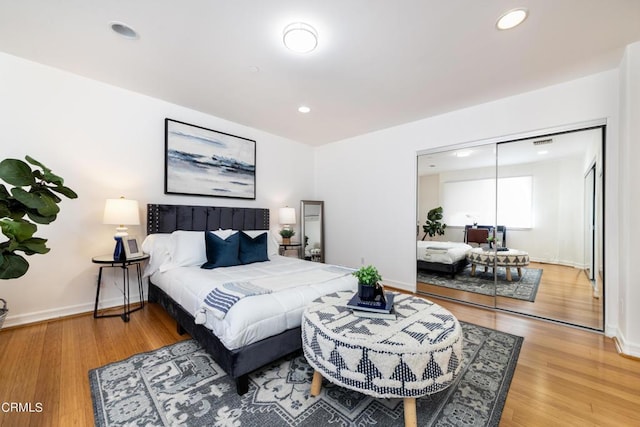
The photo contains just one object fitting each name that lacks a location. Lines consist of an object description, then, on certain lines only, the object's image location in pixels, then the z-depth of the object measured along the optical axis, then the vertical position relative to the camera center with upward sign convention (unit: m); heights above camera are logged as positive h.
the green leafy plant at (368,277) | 1.79 -0.44
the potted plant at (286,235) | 4.53 -0.38
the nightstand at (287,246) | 4.54 -0.59
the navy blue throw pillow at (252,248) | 3.20 -0.46
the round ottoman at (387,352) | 1.32 -0.74
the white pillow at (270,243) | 3.59 -0.44
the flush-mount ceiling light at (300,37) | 2.01 +1.44
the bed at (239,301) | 1.69 -0.67
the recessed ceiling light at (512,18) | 1.85 +1.47
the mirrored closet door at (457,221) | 3.47 -0.08
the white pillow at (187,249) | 2.91 -0.43
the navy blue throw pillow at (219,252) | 2.93 -0.46
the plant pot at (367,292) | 1.80 -0.55
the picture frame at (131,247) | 2.92 -0.42
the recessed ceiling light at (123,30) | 2.03 +1.48
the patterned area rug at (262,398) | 1.49 -1.19
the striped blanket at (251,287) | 1.81 -0.61
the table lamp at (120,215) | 2.74 -0.04
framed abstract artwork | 3.50 +0.75
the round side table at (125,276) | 2.78 -0.80
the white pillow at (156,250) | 2.99 -0.46
